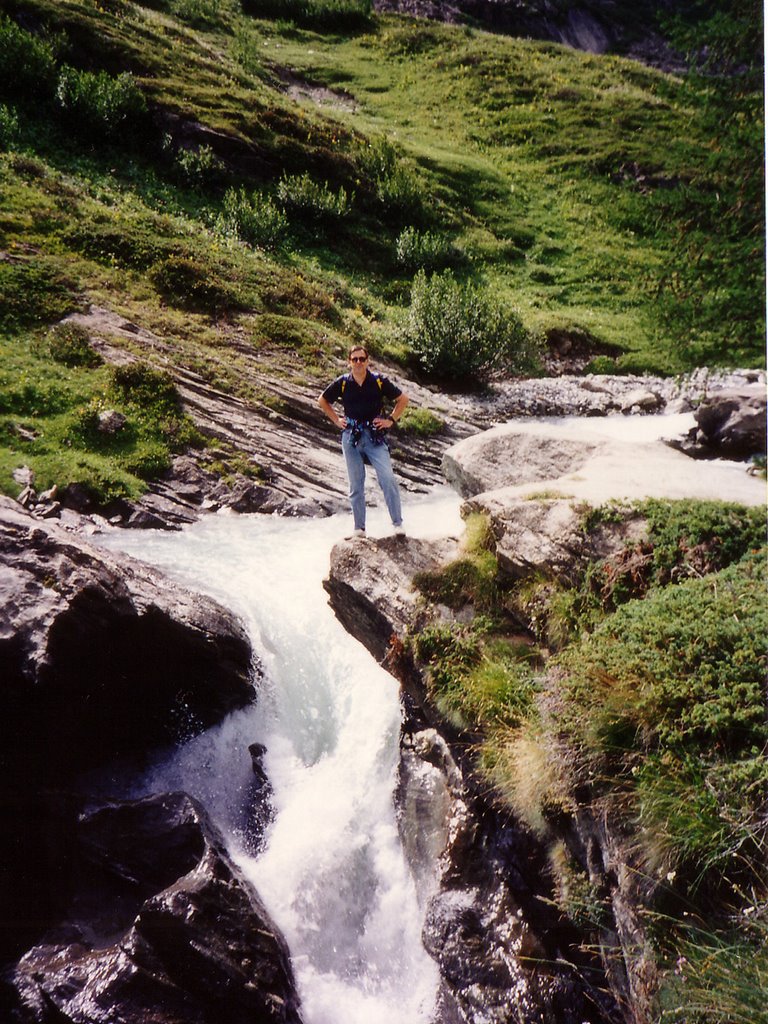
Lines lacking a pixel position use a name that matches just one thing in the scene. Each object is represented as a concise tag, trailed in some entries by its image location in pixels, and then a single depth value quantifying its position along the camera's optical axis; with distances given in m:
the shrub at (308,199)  36.25
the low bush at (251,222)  32.03
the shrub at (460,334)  26.44
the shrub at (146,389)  18.92
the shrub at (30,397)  17.66
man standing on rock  10.56
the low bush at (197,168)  35.03
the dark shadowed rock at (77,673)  8.72
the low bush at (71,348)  19.67
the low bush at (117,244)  24.53
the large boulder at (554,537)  8.70
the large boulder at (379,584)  10.03
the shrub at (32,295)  20.41
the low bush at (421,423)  21.39
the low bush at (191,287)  24.28
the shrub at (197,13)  58.78
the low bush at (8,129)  30.88
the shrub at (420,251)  36.62
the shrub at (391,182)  40.44
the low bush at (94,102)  34.53
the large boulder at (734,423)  19.11
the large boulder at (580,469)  9.98
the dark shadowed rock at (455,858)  7.03
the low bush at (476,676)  7.94
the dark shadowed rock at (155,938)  7.29
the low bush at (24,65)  34.38
